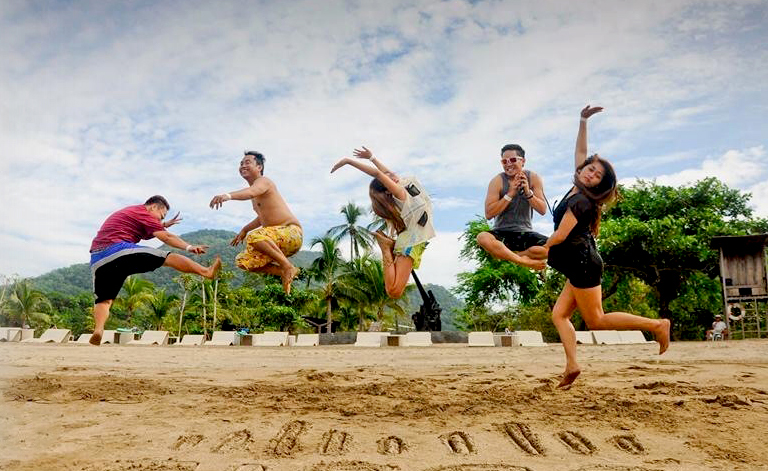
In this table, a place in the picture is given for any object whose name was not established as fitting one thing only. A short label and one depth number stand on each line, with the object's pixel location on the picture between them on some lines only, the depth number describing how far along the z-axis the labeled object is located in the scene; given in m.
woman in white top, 6.87
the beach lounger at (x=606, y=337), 20.16
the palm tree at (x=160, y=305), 43.92
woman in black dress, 6.50
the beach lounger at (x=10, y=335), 26.98
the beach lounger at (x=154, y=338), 27.31
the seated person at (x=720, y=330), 22.46
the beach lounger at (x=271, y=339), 24.58
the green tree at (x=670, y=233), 26.08
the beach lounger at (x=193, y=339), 29.35
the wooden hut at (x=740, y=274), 20.55
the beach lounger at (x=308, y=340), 24.07
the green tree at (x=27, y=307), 41.06
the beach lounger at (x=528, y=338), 19.08
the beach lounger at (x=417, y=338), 19.89
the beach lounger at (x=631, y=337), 20.82
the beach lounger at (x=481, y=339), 19.84
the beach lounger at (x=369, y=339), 20.97
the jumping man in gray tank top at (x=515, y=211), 6.81
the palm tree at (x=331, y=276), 43.88
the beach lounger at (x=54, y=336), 27.69
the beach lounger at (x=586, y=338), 20.14
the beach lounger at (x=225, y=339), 25.59
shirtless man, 7.04
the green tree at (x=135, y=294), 37.34
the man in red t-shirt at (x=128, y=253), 7.08
